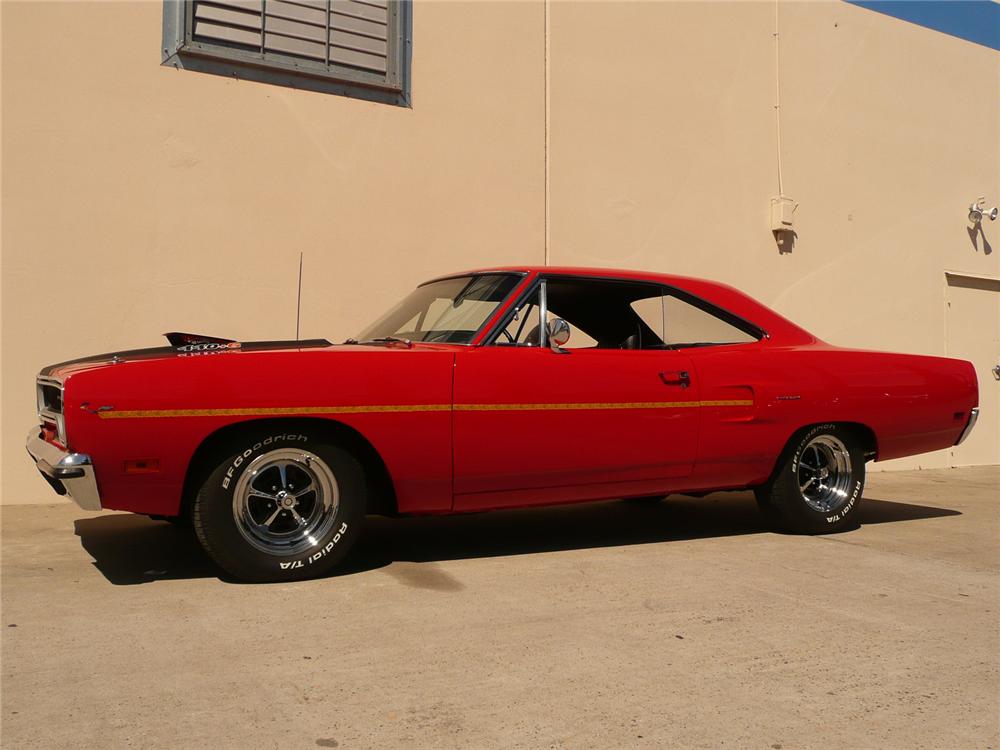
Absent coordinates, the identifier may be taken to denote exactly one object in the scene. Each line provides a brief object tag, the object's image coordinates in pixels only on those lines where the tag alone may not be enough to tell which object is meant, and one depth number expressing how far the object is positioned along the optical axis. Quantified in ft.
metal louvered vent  19.67
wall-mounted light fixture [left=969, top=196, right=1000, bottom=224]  33.24
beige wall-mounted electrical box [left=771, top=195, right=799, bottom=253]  28.17
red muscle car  11.32
